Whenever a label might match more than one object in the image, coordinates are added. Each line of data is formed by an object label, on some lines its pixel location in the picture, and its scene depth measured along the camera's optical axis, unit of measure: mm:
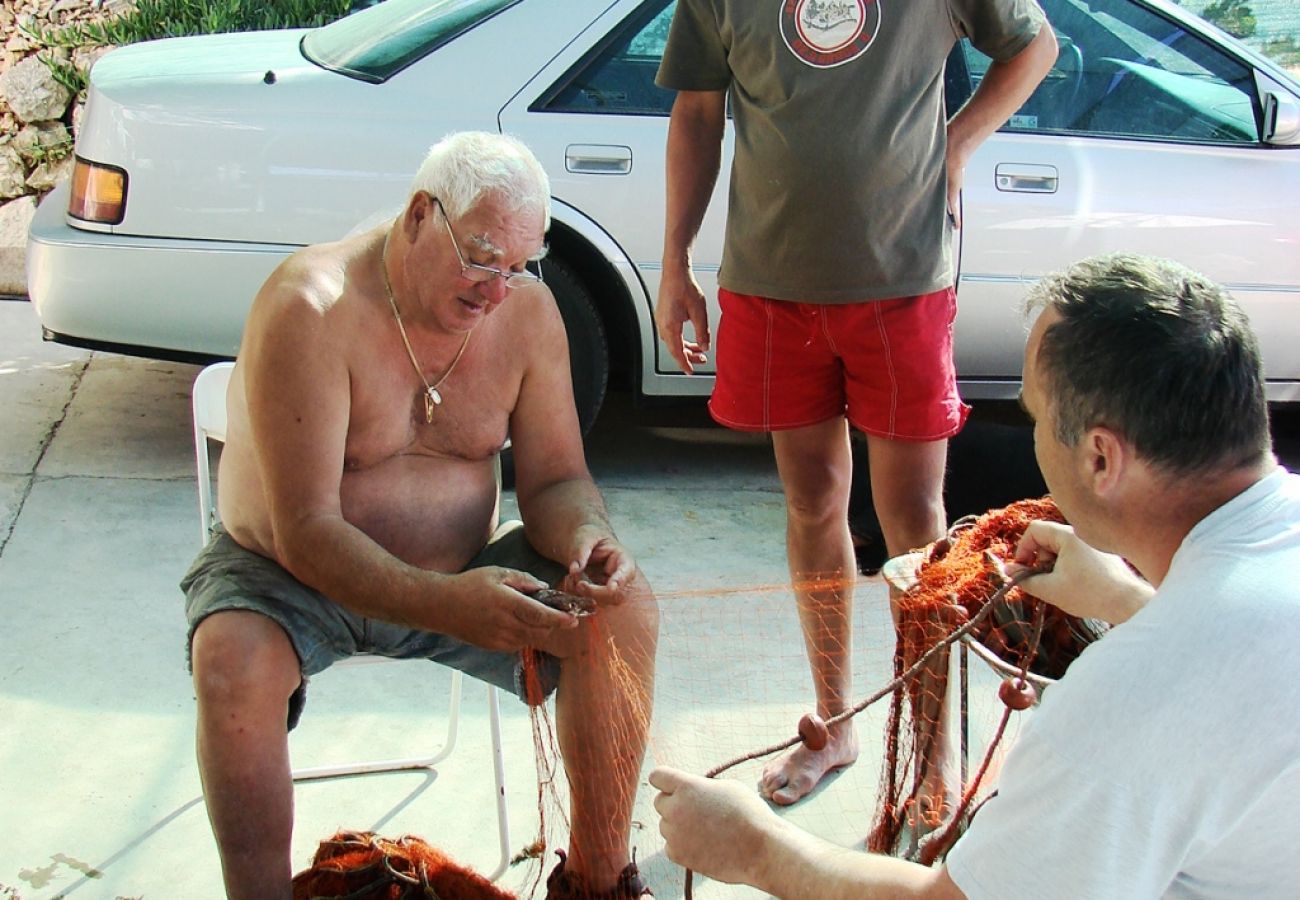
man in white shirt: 1269
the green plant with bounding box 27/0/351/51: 7312
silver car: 4094
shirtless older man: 2166
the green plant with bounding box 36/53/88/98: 7312
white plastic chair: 2664
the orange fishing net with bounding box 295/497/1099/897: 2240
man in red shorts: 2738
